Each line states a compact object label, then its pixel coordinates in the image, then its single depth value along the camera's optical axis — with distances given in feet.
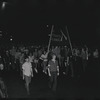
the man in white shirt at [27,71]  29.12
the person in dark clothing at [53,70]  29.66
